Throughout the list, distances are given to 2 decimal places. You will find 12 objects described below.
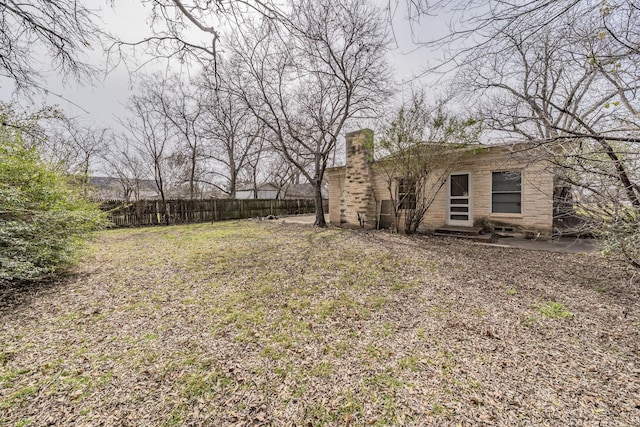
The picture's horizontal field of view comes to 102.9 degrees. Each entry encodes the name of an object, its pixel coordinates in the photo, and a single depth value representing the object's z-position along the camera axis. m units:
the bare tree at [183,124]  16.27
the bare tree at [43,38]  3.15
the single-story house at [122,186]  22.28
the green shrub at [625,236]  3.33
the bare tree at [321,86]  8.60
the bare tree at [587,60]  2.25
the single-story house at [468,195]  7.18
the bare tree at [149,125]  15.88
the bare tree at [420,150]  7.29
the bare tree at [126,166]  18.55
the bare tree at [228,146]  17.03
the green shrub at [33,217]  3.47
